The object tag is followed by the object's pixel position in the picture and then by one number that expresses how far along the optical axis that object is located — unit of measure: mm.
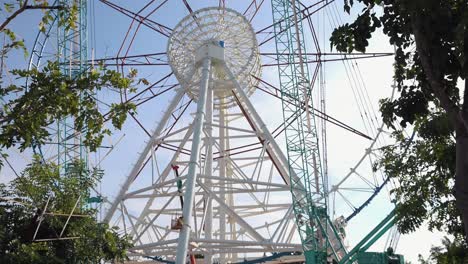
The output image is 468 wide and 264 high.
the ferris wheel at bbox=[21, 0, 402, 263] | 26500
